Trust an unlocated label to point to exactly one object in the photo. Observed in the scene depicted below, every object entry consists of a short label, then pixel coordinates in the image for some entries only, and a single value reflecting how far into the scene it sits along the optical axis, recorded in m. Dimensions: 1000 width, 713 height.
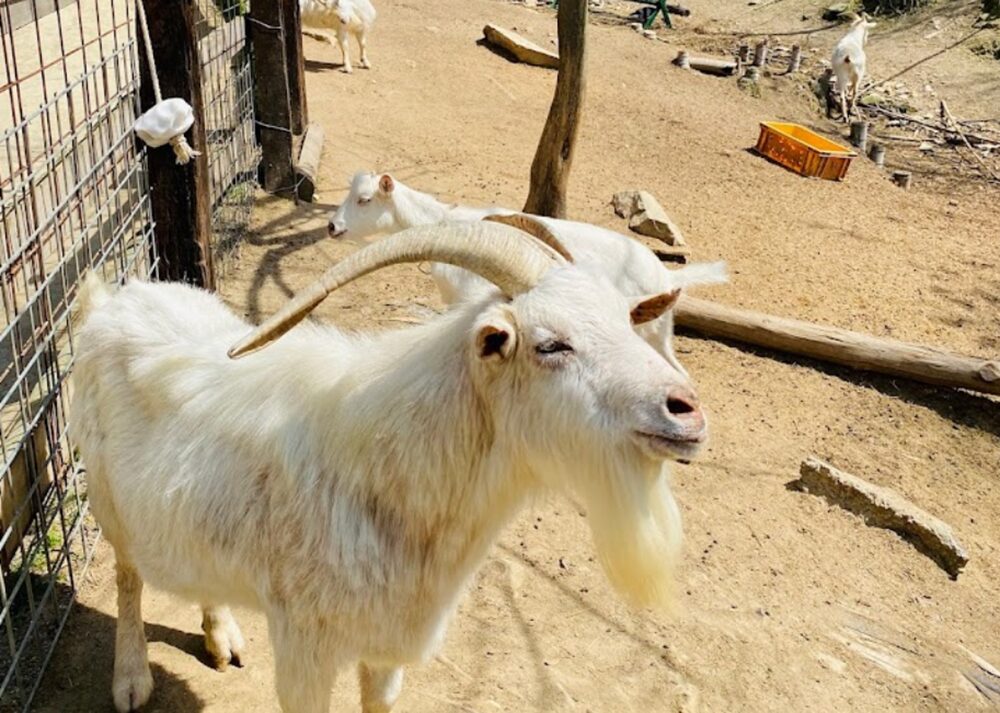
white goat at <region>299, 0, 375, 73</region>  11.24
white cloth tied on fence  3.82
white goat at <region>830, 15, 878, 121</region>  13.47
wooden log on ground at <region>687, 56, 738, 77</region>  14.59
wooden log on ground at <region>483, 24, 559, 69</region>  12.91
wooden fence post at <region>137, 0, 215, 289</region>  3.98
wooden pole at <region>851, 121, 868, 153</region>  12.32
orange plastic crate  10.38
